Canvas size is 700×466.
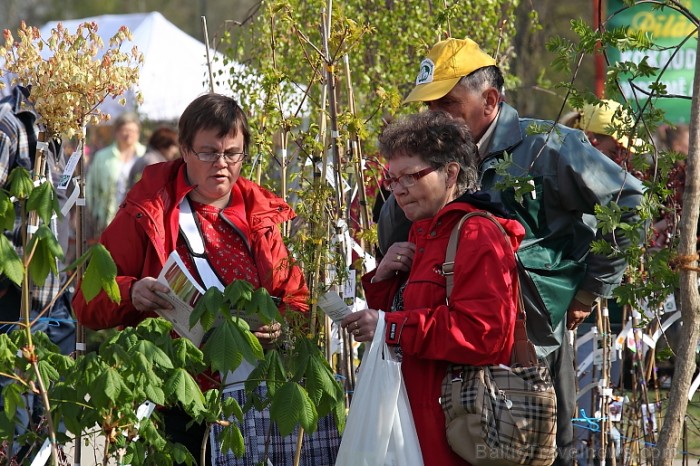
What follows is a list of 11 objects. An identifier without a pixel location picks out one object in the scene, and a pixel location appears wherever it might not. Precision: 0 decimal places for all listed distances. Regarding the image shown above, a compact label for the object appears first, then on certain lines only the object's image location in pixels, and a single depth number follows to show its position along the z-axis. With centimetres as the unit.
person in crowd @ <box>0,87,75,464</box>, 907
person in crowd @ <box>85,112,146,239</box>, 1997
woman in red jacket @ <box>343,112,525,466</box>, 509
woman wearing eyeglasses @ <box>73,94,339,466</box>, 623
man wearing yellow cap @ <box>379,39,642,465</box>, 624
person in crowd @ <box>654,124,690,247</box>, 1020
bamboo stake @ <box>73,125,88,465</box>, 687
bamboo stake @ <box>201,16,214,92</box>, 773
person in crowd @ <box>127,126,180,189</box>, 1769
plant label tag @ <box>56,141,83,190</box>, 664
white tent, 2042
